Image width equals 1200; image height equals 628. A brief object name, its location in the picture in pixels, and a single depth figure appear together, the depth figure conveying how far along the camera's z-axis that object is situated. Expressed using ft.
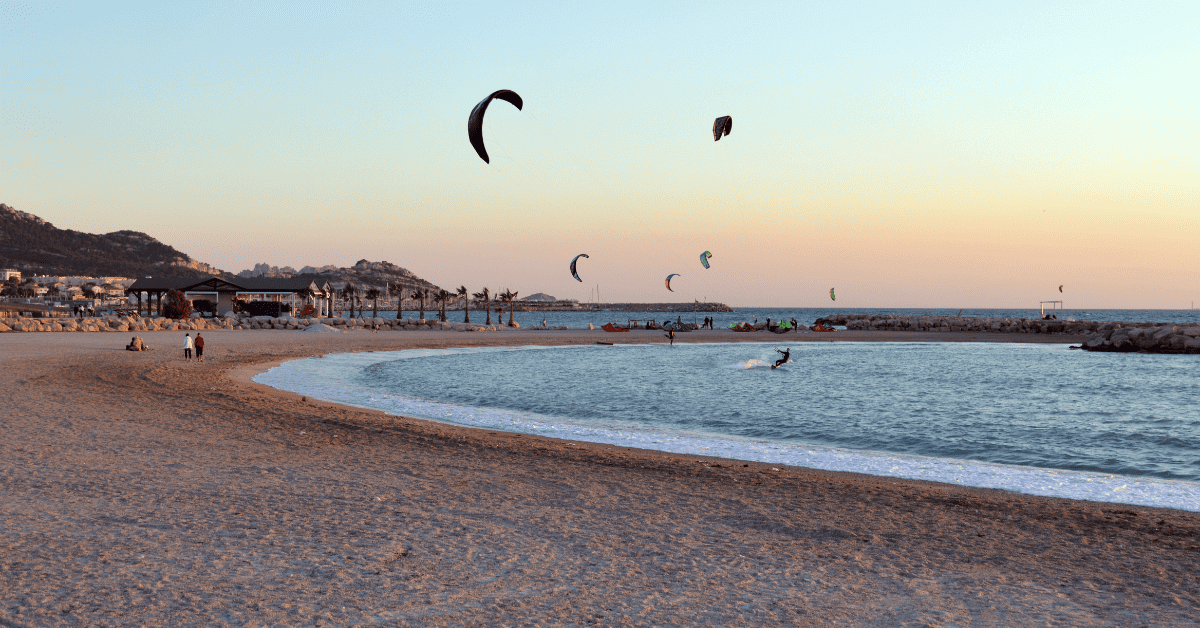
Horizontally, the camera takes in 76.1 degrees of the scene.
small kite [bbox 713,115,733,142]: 91.81
